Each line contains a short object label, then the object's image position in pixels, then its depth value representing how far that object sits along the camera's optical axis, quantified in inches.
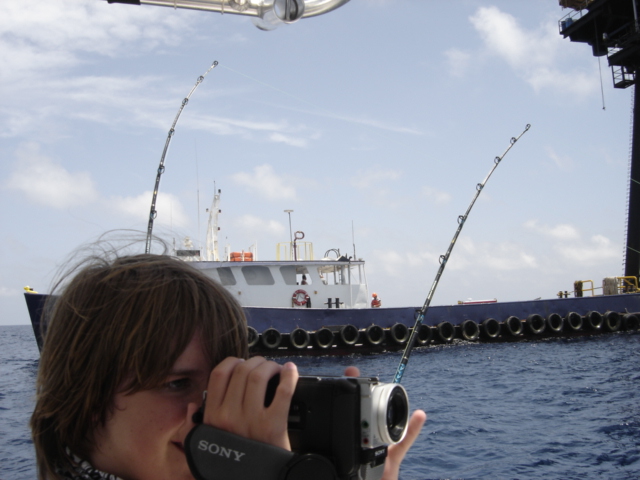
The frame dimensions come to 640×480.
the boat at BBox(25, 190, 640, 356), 645.3
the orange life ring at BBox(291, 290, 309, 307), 684.7
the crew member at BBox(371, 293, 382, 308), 800.9
